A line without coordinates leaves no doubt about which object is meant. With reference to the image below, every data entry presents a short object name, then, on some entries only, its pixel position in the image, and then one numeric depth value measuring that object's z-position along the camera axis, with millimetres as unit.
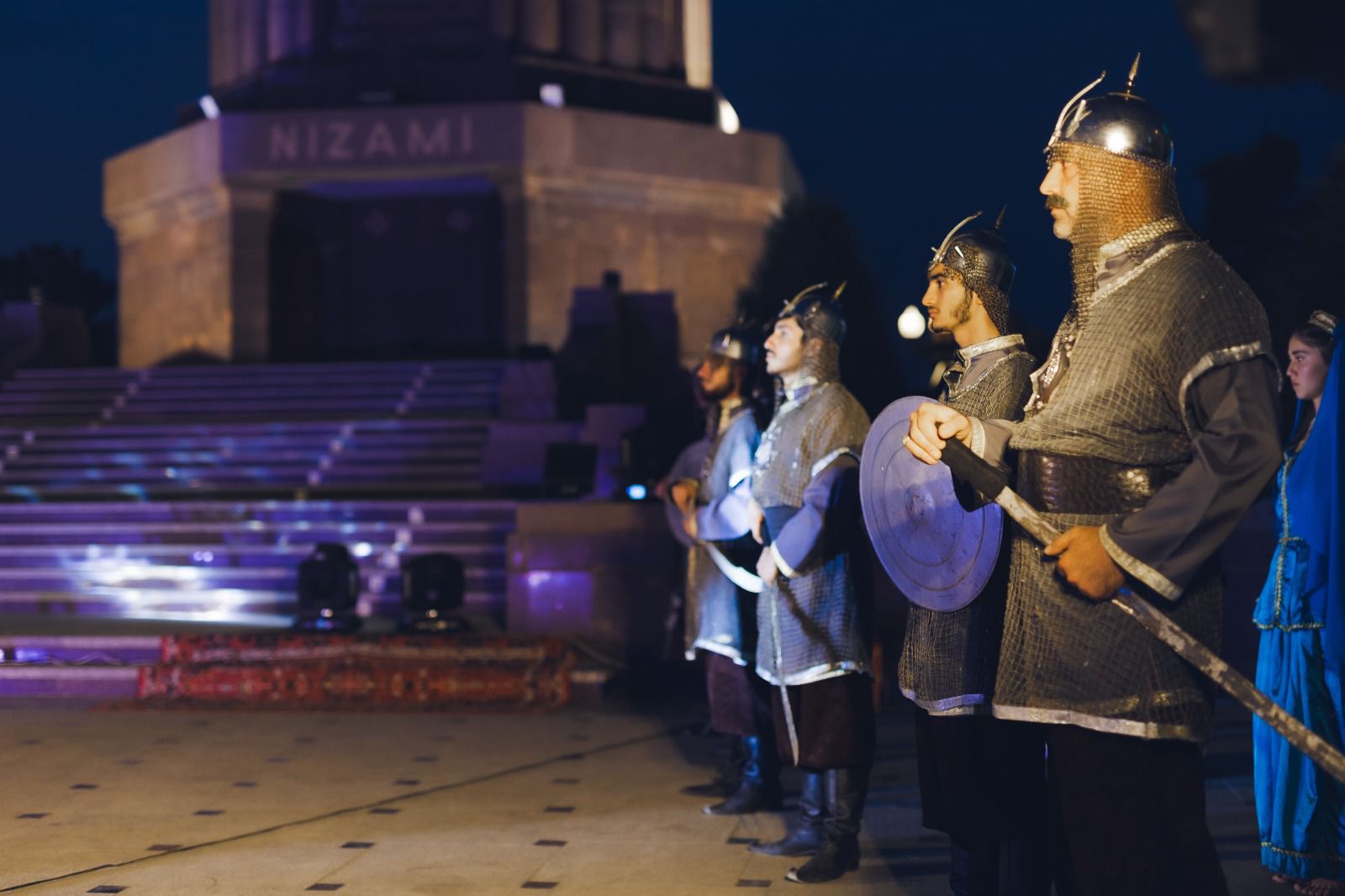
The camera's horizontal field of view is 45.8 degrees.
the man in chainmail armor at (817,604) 5699
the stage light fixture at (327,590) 11844
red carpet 10602
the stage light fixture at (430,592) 11625
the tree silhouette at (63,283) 41250
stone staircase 13922
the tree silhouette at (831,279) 19828
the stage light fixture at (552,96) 25844
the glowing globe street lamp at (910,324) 16688
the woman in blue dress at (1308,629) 5203
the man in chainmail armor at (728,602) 6848
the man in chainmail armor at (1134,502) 3129
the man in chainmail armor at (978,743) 4055
